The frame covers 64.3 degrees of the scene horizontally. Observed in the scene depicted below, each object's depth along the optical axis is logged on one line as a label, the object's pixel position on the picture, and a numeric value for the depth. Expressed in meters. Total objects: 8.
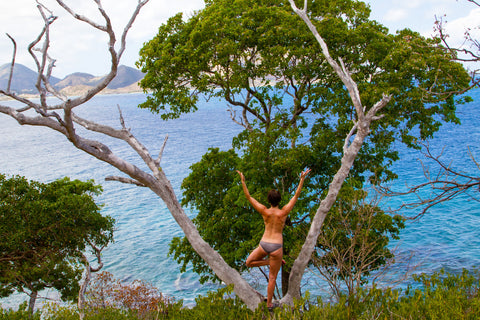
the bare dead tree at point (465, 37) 6.06
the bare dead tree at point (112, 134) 7.40
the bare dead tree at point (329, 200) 8.71
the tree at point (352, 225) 12.60
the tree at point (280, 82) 15.30
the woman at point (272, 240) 7.43
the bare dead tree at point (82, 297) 9.06
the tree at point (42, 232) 14.34
